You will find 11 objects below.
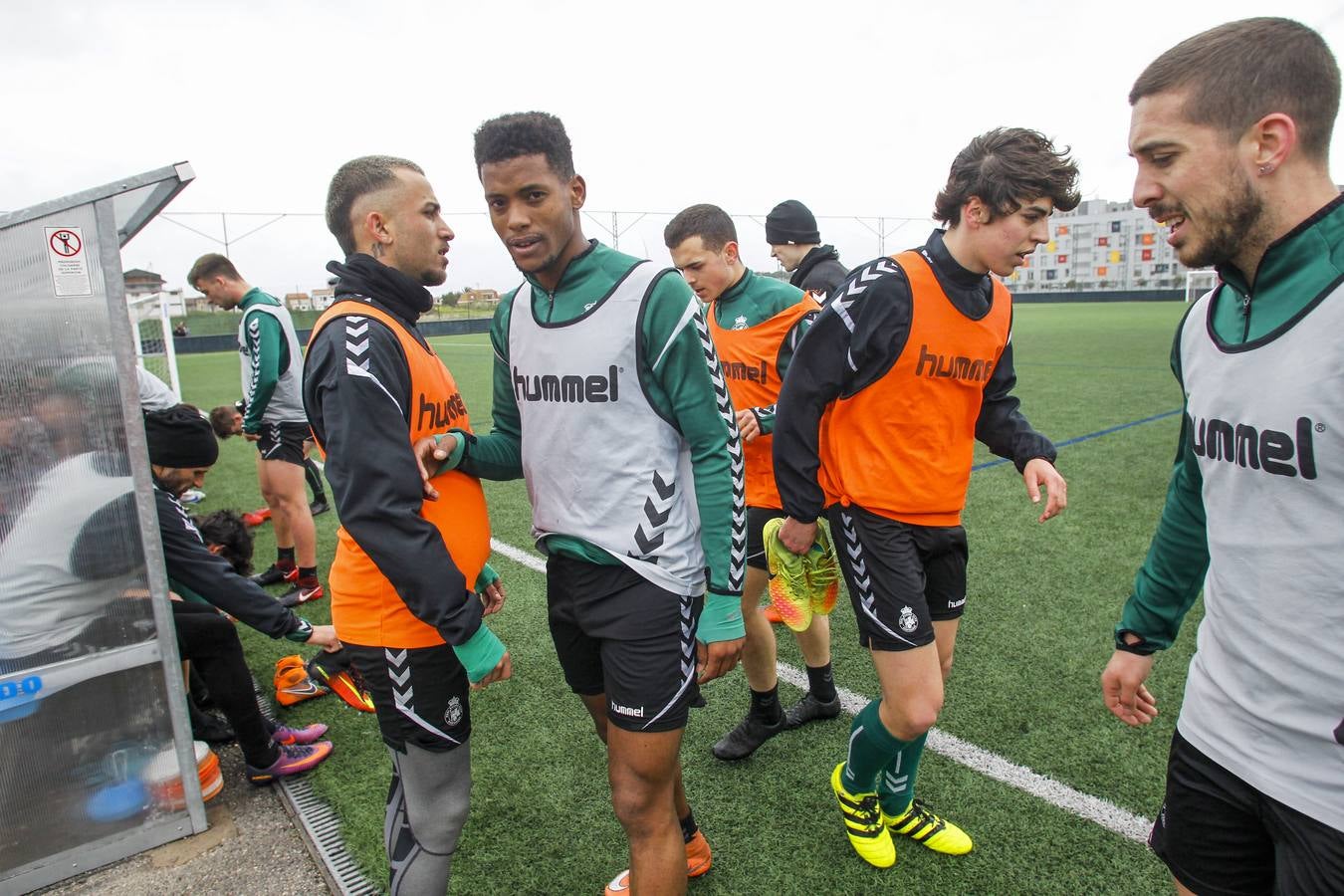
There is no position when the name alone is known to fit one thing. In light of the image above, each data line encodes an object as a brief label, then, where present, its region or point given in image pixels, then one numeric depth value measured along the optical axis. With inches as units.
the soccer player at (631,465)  71.6
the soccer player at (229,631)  106.1
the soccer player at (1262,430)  48.2
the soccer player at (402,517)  63.7
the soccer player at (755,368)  123.8
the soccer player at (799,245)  194.2
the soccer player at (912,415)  86.9
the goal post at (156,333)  500.1
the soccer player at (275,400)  189.0
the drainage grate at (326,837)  95.9
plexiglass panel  86.4
